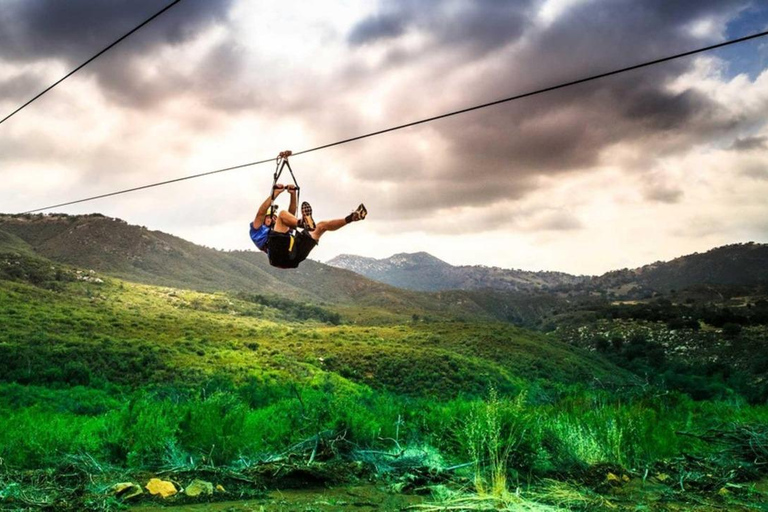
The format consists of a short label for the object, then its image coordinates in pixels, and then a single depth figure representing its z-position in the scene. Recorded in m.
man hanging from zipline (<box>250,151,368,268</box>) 8.60
